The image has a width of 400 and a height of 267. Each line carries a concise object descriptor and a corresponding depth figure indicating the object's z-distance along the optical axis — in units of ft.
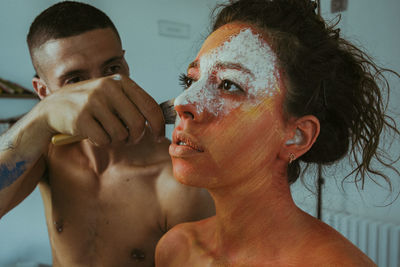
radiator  6.56
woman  2.42
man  3.35
